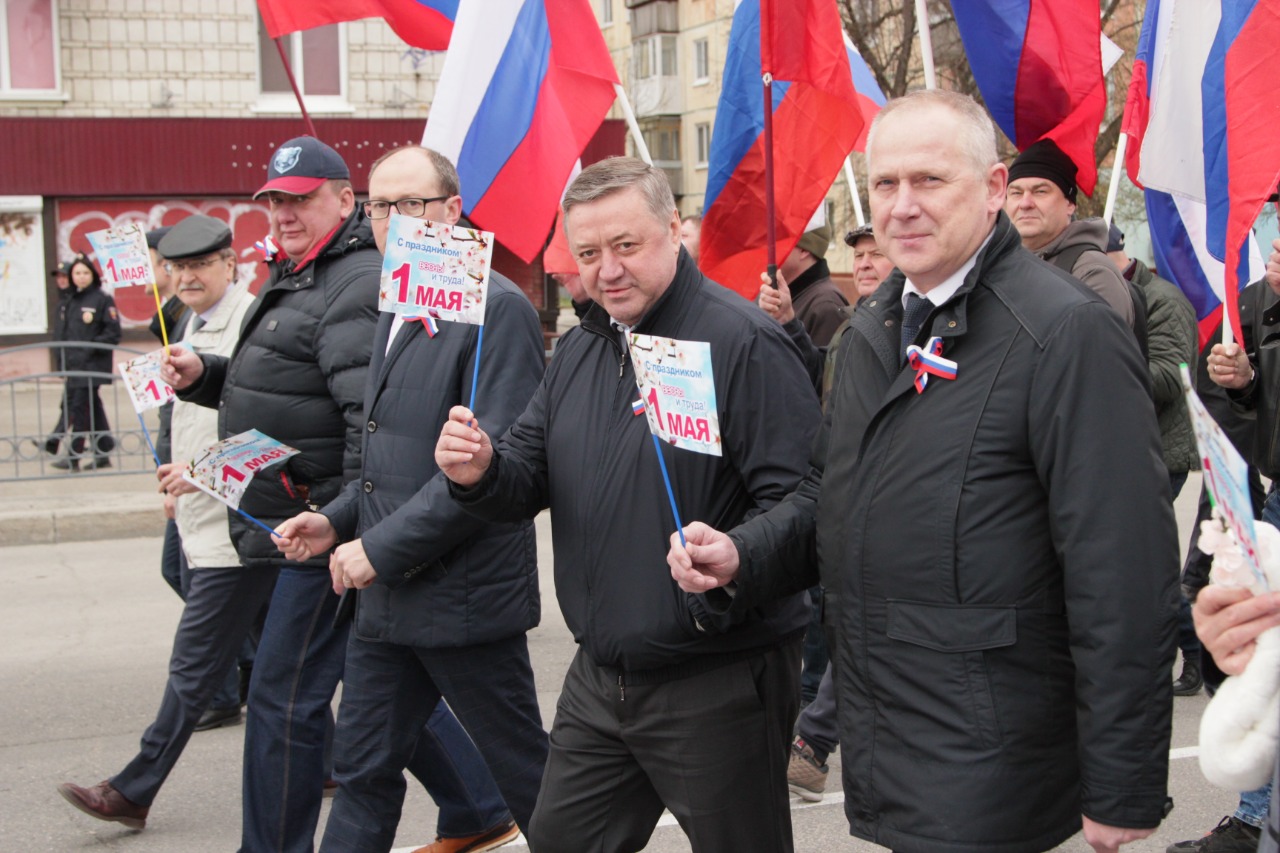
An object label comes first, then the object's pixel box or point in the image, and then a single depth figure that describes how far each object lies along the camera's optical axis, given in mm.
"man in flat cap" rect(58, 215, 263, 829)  4766
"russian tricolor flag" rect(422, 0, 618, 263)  5387
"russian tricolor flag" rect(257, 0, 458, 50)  5930
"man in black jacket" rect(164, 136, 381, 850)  4195
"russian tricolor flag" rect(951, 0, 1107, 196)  5422
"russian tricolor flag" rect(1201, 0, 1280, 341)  4305
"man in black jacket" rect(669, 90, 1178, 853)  2402
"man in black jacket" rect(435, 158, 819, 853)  3061
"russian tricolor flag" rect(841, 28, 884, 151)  7449
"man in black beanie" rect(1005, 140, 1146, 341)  5109
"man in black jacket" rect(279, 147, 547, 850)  3768
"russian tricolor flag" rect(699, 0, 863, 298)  5387
